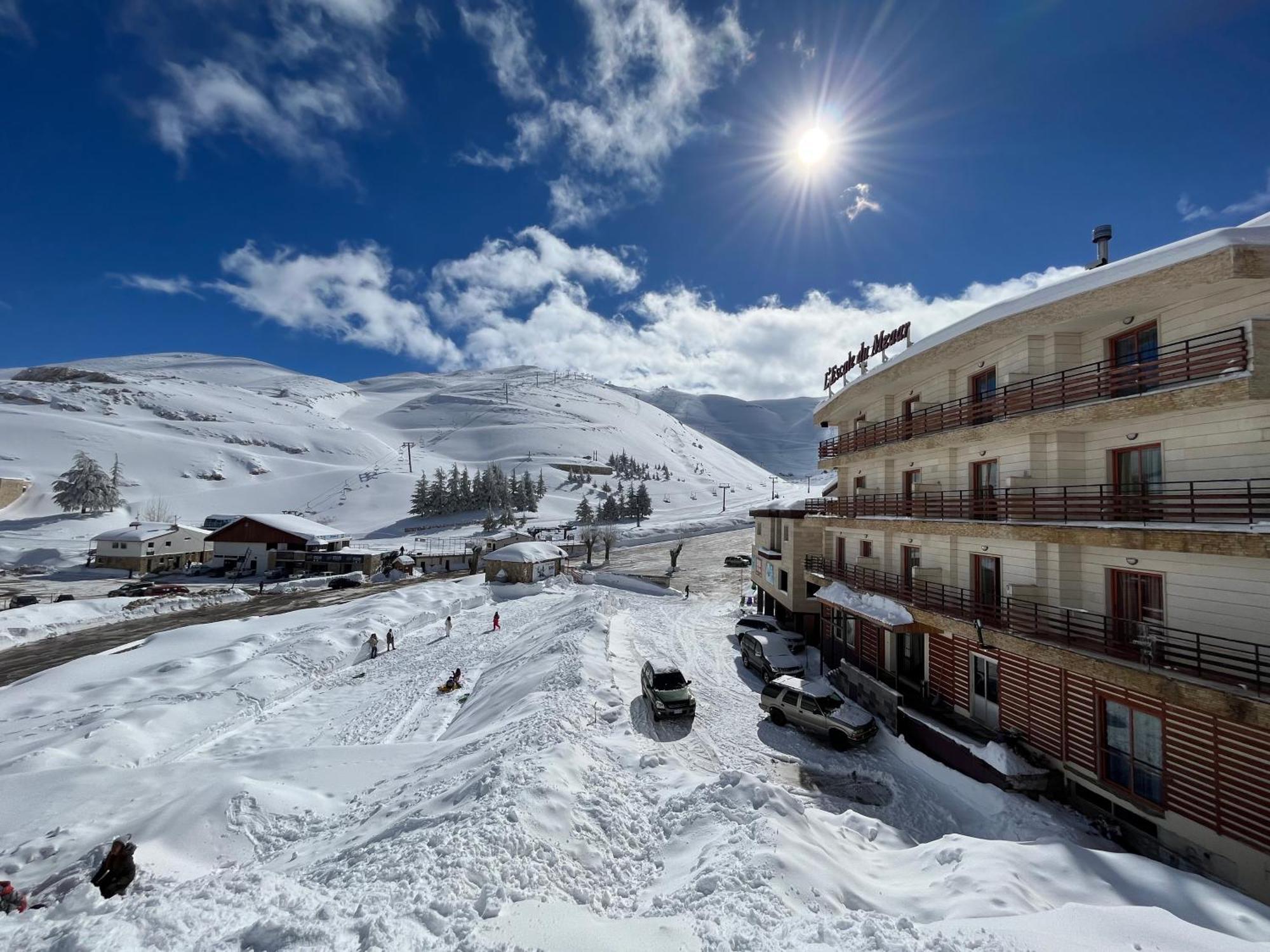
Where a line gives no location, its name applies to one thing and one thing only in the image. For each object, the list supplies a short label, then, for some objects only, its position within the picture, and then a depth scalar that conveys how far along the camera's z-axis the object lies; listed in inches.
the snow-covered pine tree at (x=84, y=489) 3560.5
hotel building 416.8
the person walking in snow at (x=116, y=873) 356.8
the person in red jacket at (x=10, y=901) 350.9
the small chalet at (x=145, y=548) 2534.4
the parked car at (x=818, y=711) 692.7
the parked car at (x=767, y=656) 930.7
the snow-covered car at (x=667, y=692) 738.2
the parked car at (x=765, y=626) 1151.0
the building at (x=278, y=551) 2534.4
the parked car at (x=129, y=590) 1985.7
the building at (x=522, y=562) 2037.4
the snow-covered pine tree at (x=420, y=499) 4478.3
